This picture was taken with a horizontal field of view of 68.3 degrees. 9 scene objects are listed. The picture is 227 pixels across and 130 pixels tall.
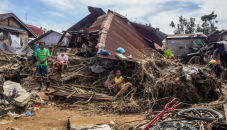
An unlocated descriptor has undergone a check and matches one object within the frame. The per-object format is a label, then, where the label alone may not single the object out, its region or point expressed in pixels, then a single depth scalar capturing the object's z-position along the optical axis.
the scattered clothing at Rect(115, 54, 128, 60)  6.71
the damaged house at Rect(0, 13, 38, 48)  15.85
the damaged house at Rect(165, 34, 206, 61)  21.22
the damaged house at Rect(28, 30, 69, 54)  21.42
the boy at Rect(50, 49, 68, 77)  7.62
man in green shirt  6.23
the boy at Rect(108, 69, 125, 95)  6.32
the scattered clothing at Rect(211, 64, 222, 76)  9.88
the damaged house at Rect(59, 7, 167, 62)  8.23
